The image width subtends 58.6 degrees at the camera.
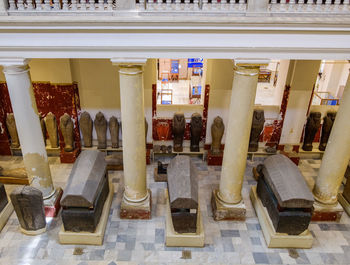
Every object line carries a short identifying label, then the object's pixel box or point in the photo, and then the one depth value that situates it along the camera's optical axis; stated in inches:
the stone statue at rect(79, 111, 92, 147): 357.4
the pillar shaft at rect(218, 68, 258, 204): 226.2
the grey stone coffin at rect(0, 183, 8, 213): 278.3
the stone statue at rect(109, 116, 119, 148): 358.6
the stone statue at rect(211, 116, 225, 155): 355.6
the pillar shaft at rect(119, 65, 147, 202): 223.8
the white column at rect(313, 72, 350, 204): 244.4
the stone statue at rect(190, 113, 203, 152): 356.2
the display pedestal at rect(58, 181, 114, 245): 255.1
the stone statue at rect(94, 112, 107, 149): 357.7
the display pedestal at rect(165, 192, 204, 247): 255.1
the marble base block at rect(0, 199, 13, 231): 274.0
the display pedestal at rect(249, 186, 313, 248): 255.4
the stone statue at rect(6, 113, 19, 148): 355.9
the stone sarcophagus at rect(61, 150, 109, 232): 240.2
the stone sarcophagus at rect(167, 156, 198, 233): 238.2
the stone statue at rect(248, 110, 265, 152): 356.8
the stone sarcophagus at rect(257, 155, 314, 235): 239.2
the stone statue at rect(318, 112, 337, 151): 363.3
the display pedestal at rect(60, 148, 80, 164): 360.5
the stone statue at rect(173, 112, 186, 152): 355.6
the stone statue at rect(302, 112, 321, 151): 360.8
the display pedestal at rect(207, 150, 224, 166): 363.3
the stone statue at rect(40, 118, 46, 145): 362.3
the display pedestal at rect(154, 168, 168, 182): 335.9
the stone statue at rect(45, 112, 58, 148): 352.2
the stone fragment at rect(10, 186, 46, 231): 247.3
